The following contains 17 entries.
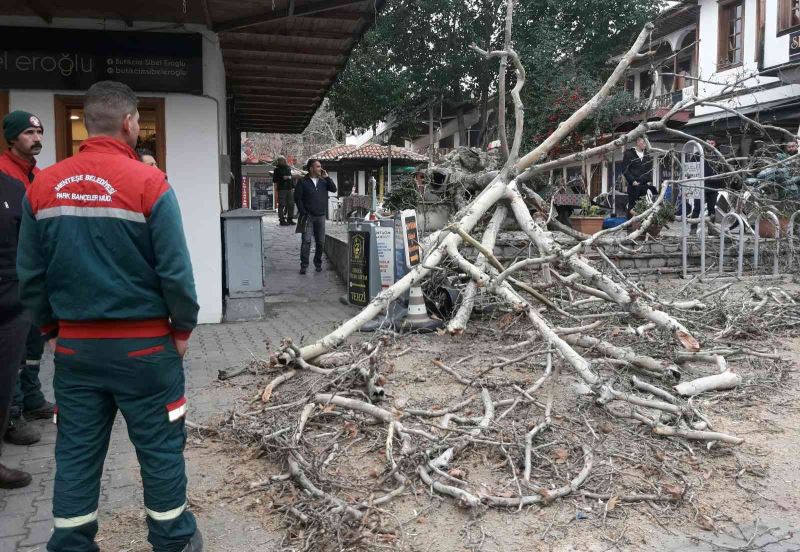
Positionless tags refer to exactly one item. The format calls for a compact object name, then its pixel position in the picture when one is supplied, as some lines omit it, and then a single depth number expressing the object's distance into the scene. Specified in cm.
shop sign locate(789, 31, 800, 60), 1817
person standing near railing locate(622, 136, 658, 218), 1161
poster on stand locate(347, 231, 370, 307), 863
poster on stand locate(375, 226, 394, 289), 797
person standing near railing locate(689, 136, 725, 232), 1202
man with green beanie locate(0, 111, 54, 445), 408
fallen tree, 364
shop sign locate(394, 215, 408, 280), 761
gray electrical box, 812
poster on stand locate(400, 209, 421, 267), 750
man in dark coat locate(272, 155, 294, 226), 2023
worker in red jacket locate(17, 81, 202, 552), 258
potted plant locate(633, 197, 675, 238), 1032
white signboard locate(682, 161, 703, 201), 978
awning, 695
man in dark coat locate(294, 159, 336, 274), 1177
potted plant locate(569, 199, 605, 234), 1146
